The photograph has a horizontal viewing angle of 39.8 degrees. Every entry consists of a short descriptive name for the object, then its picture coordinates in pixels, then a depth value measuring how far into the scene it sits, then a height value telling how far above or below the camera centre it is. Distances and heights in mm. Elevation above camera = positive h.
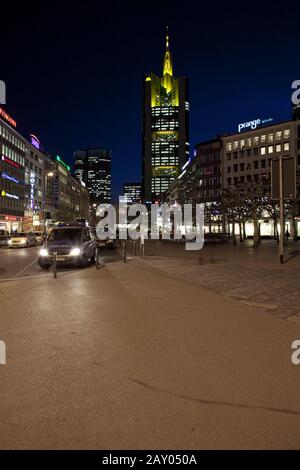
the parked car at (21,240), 40812 -641
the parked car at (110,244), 40750 -1175
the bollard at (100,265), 18570 -1646
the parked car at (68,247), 19156 -678
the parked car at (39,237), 49369 -470
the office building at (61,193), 117800 +13225
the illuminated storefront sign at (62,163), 125981 +22561
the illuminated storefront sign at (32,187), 96000 +10793
